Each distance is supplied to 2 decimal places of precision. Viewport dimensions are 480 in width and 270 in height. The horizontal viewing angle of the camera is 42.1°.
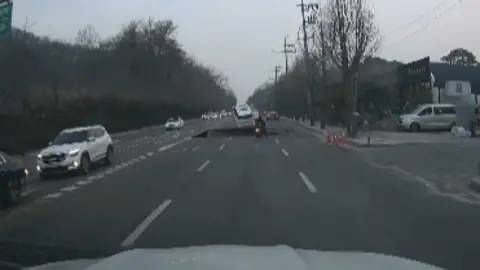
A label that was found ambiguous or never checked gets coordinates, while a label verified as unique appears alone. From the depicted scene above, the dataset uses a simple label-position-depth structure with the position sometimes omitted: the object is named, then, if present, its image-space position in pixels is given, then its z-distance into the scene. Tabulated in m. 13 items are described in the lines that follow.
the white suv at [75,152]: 20.95
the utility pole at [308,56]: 57.62
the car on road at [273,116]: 92.64
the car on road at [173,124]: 69.67
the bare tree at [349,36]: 43.84
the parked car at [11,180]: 13.78
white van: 43.62
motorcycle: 44.21
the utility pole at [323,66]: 47.56
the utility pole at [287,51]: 86.44
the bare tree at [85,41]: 72.62
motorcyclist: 45.33
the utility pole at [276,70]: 124.00
